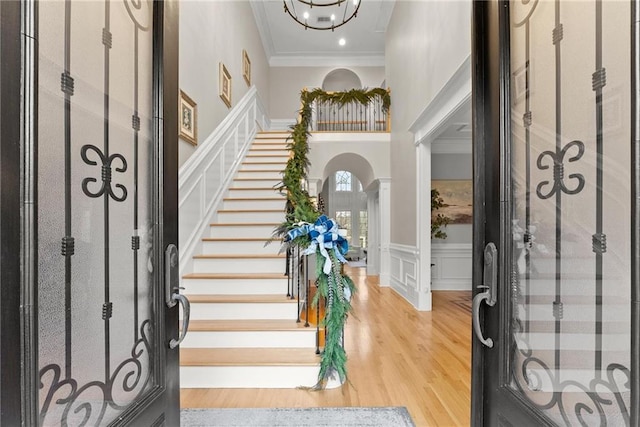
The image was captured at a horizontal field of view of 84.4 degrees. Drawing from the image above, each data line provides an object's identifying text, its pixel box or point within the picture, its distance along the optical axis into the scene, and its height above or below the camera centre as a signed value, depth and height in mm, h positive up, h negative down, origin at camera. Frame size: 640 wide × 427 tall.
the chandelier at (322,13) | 7956 +4696
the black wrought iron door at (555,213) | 778 +1
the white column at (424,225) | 5207 -165
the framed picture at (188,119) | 3881 +1106
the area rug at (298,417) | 2180 -1292
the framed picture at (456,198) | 7305 +331
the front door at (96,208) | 754 +18
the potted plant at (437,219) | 7176 -105
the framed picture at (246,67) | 7004 +3026
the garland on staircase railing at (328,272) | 2557 -421
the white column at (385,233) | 7258 -393
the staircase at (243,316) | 2643 -925
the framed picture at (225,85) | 5438 +2070
